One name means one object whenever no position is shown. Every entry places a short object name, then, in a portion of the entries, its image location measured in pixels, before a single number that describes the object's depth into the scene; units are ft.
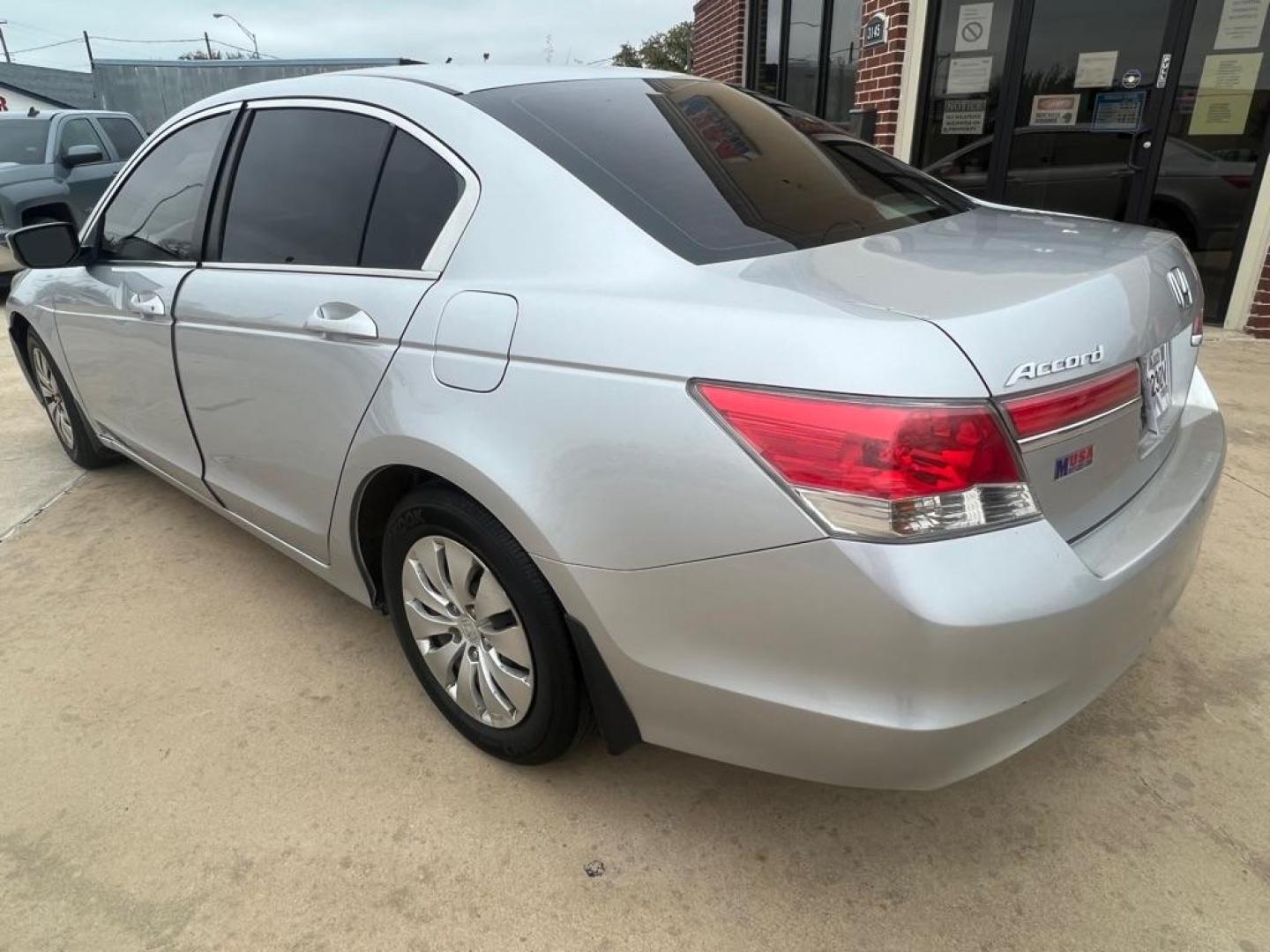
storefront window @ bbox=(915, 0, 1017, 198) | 20.63
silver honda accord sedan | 4.43
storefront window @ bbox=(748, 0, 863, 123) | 26.22
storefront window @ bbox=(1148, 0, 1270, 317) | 17.87
